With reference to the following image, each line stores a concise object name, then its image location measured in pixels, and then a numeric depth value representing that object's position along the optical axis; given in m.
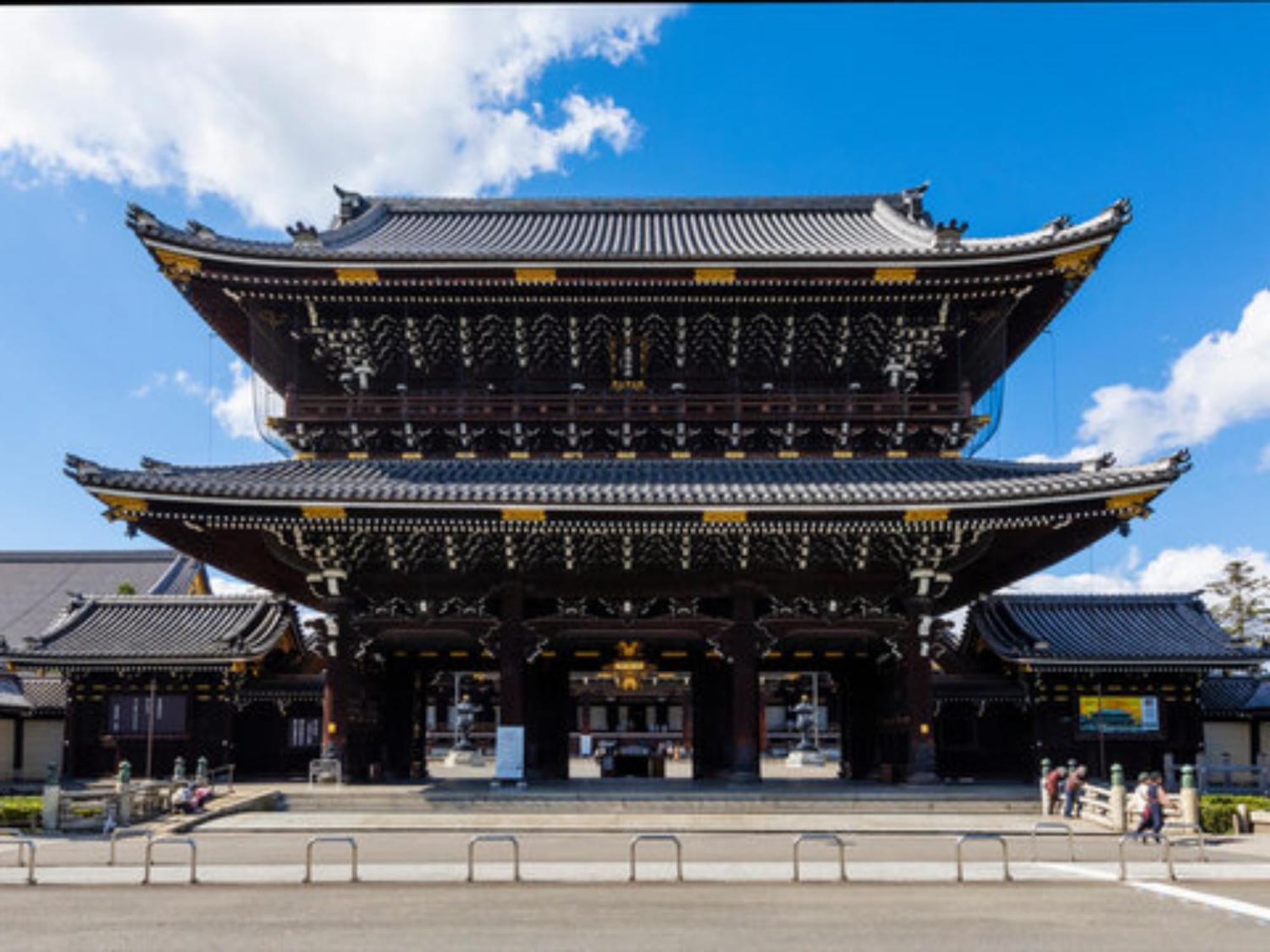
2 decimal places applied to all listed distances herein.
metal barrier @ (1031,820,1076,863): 17.84
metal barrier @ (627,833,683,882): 15.13
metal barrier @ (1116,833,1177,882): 15.94
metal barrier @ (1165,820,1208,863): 18.48
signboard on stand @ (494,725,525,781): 25.02
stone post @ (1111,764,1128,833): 22.25
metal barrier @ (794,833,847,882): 15.06
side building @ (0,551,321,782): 32.38
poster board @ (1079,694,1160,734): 30.95
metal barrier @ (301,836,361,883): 14.98
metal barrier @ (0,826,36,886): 15.48
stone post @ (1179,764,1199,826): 22.58
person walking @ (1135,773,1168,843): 20.36
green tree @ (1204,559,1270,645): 65.88
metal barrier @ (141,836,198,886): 15.27
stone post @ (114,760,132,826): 22.92
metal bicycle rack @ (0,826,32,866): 22.36
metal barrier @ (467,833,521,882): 15.09
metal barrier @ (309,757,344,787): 24.95
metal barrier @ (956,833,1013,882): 14.96
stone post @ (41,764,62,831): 23.09
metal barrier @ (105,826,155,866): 20.89
